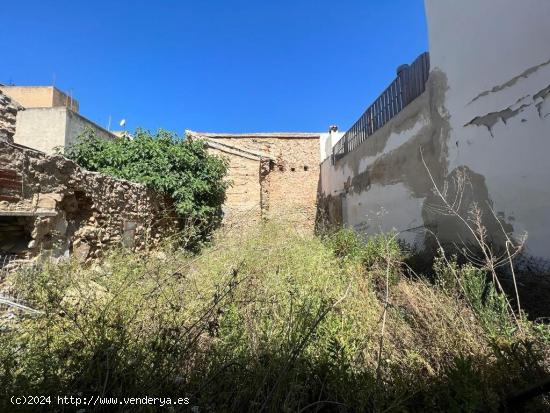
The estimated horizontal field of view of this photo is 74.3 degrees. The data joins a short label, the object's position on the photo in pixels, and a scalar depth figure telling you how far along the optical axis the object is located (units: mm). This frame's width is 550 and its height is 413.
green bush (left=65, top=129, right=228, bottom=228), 8148
